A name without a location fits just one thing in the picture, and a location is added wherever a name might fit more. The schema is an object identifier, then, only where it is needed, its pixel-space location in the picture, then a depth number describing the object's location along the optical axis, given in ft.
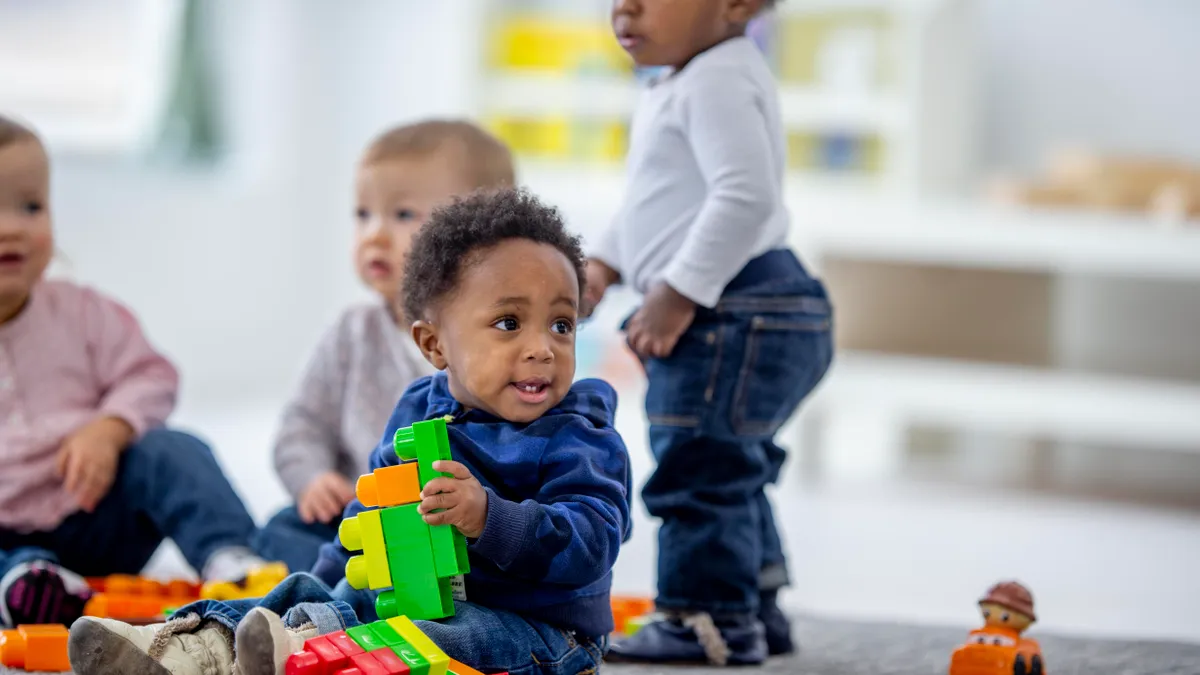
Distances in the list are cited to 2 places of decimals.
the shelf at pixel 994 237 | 16.44
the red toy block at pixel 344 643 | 8.52
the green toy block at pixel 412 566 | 8.71
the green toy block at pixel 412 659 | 8.45
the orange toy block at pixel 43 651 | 9.40
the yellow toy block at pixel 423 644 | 8.50
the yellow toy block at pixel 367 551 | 8.79
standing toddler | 9.93
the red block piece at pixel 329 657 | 8.47
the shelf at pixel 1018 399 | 16.42
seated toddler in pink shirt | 10.63
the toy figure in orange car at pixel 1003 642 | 9.51
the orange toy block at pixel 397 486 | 8.69
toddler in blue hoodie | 8.68
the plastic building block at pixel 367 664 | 8.40
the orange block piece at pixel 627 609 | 10.65
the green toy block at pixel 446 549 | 8.67
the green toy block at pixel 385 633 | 8.58
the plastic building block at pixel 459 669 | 8.60
